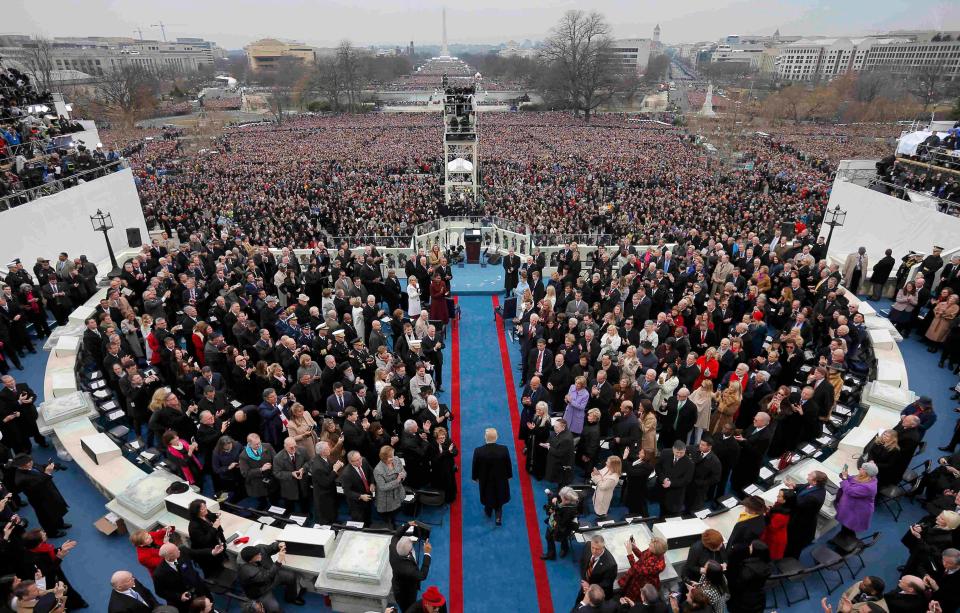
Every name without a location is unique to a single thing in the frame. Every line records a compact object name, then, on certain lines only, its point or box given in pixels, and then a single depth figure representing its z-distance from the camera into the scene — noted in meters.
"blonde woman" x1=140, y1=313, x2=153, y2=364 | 8.85
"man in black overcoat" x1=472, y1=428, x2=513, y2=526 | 6.19
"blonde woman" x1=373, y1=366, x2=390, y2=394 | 7.32
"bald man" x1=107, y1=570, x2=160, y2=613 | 4.11
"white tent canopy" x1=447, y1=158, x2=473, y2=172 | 21.64
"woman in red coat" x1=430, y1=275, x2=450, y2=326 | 11.13
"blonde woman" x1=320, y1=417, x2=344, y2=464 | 6.27
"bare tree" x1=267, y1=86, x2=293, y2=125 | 67.88
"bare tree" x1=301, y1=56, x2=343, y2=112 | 71.06
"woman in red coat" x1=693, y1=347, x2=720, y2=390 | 7.73
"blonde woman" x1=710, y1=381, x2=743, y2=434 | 6.94
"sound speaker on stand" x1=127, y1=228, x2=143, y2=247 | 15.56
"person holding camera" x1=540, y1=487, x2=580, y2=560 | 5.70
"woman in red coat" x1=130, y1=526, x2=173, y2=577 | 4.48
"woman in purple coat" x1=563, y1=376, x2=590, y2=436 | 6.98
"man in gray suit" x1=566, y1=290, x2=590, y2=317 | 9.82
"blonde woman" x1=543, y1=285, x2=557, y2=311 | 10.26
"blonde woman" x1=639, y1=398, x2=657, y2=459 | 6.63
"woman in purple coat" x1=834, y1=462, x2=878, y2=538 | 5.24
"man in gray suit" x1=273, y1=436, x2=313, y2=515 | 6.00
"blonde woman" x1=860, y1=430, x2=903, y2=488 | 5.91
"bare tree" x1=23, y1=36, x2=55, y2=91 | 55.25
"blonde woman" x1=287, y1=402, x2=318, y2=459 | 6.32
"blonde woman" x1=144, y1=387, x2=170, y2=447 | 6.67
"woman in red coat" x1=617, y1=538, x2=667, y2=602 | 4.45
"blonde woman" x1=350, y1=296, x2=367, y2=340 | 9.71
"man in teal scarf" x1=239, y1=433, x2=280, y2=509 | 5.99
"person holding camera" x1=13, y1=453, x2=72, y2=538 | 5.52
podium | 16.28
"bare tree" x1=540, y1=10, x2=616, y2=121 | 65.06
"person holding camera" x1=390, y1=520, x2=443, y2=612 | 4.79
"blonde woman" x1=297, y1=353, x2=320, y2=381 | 7.47
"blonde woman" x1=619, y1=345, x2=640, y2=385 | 7.59
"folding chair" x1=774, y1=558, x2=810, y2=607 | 5.18
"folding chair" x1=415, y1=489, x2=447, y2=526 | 6.71
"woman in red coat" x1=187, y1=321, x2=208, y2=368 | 8.46
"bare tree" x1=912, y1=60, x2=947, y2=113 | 62.81
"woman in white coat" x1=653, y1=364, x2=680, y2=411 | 7.46
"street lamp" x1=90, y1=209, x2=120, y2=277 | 11.91
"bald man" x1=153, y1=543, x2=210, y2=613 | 4.44
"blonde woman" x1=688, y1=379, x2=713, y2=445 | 7.03
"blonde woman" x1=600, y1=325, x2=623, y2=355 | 8.46
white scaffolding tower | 22.67
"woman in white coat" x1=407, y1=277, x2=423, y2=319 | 10.88
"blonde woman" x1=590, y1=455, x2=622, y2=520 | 5.79
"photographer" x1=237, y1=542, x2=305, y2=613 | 4.56
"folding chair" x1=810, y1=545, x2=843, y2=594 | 5.26
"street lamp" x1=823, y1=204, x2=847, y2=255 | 11.54
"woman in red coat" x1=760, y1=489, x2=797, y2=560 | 5.12
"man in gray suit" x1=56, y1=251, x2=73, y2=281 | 11.04
